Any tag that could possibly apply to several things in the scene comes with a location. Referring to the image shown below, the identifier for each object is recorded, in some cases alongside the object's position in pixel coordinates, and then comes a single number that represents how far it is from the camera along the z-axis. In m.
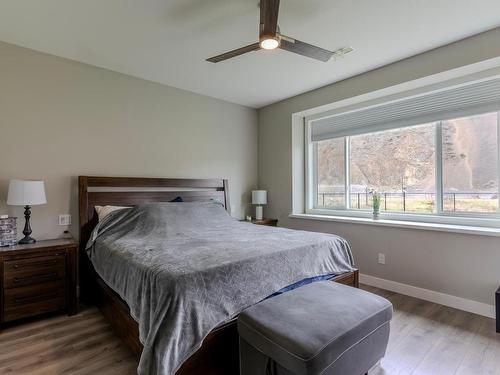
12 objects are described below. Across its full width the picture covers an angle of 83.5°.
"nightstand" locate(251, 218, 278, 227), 4.26
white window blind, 2.82
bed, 1.62
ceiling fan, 1.72
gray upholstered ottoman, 1.32
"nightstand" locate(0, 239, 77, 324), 2.32
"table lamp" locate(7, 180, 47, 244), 2.44
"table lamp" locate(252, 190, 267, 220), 4.41
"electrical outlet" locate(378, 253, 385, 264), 3.33
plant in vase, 3.53
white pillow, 2.94
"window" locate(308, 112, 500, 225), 2.87
